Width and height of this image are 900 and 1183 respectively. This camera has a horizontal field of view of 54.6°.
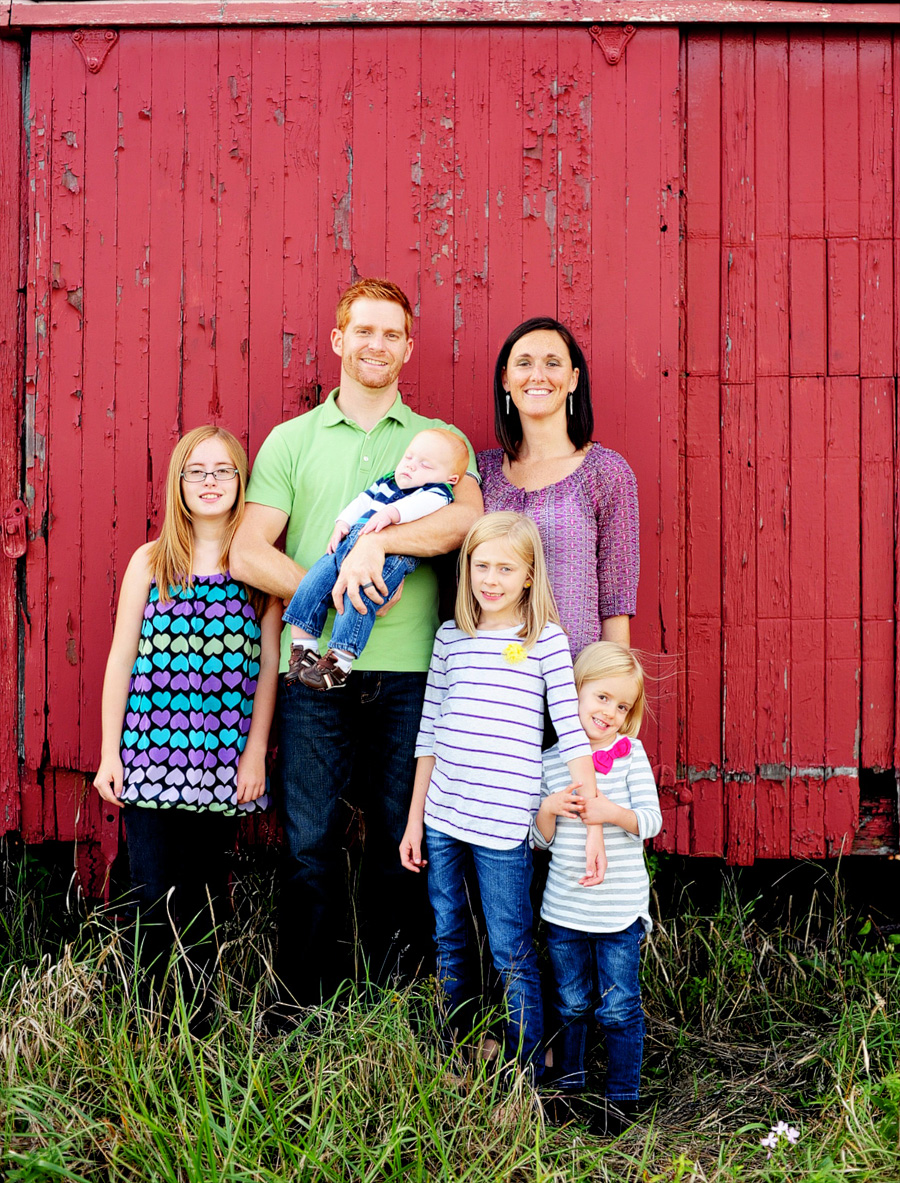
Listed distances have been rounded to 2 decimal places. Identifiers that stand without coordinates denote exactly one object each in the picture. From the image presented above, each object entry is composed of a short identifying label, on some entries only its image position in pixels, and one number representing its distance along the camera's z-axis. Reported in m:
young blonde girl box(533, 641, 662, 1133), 2.46
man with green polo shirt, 2.67
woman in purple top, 2.70
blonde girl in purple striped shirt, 2.45
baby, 2.57
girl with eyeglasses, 2.62
